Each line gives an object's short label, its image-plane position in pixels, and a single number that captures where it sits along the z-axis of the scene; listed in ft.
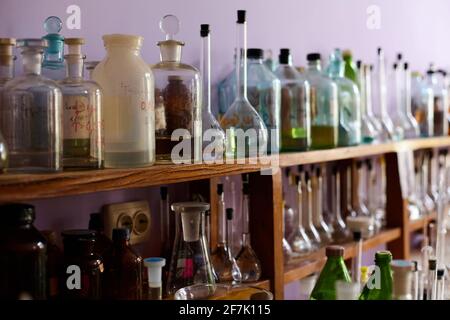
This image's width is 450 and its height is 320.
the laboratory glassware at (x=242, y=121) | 4.14
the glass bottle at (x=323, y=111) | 5.18
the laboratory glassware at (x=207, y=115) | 3.86
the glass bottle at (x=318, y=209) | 5.76
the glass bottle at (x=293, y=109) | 4.79
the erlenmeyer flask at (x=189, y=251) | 3.82
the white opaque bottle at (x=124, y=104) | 3.24
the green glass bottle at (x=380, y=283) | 4.21
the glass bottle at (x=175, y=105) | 3.57
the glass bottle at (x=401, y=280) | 4.23
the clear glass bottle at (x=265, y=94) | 4.50
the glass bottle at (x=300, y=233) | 5.25
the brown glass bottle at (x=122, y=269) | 3.39
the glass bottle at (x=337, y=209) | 5.93
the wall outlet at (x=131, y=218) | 3.97
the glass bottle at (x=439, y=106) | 7.48
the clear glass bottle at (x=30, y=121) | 2.88
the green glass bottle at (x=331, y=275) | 4.23
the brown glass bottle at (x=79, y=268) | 3.22
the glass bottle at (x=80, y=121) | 3.17
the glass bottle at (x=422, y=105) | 7.29
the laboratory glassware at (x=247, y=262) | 4.37
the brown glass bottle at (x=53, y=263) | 3.26
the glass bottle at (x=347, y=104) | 5.48
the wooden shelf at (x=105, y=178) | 2.60
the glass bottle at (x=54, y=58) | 3.33
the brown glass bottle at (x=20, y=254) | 2.78
